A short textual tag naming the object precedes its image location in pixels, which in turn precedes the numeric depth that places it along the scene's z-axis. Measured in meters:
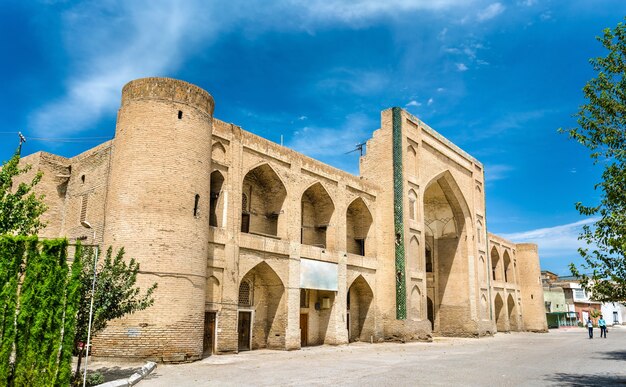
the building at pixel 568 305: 56.34
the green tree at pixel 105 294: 10.16
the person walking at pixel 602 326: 29.98
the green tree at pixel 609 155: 10.14
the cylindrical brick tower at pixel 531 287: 43.03
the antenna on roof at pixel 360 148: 27.86
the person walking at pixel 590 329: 29.58
